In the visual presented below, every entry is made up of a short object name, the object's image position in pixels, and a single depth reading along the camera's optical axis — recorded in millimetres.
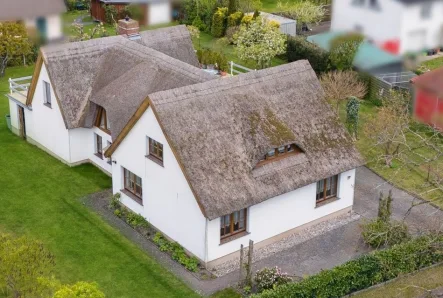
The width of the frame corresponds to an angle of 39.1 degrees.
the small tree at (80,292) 17875
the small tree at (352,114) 37219
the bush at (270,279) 23516
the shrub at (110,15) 36344
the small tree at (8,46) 43812
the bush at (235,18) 55438
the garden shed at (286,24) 54472
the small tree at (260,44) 46281
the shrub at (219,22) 56656
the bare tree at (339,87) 37344
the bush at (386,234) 26594
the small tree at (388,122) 33625
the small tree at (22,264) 19406
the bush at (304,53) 44750
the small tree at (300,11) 45000
